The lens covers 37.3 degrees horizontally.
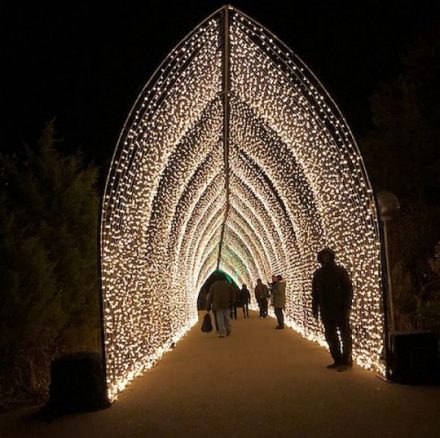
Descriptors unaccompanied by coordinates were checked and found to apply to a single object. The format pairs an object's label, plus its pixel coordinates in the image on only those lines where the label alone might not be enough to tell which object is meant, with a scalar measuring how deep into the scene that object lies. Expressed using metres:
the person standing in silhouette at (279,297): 15.45
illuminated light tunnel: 7.55
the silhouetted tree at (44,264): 7.21
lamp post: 9.20
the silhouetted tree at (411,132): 19.61
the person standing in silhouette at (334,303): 7.95
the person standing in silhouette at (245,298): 23.25
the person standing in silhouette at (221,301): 13.55
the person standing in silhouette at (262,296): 20.12
